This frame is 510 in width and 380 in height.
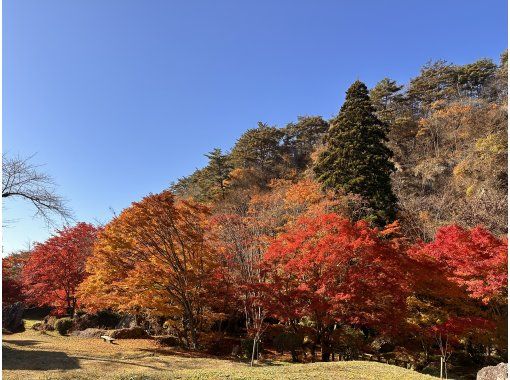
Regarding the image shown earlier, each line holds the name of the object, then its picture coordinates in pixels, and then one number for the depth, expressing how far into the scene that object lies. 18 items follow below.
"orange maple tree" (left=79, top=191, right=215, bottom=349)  15.84
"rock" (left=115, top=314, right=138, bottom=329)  21.57
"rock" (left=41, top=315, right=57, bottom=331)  23.09
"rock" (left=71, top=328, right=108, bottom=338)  19.45
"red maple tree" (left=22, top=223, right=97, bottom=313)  24.62
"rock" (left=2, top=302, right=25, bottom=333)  23.48
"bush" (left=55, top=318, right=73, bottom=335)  21.44
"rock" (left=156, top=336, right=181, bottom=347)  17.62
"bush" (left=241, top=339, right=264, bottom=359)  16.50
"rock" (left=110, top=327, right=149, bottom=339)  18.69
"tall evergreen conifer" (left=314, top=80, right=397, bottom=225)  24.69
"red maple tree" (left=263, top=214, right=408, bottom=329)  13.45
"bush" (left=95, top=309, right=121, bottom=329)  22.65
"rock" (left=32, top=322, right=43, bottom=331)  23.66
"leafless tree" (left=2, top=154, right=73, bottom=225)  12.72
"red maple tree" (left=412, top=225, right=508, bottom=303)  12.88
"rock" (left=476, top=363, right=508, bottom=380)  8.56
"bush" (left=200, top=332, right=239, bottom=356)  17.38
